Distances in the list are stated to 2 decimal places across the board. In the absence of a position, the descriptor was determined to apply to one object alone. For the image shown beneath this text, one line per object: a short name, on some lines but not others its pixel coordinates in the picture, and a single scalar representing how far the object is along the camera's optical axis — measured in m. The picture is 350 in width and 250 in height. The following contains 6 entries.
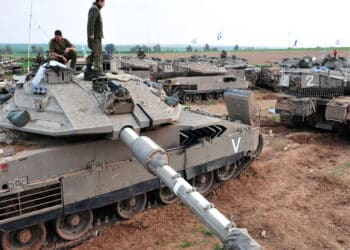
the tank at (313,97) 12.67
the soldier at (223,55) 28.41
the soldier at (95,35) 7.12
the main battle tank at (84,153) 5.61
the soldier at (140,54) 24.91
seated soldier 7.75
